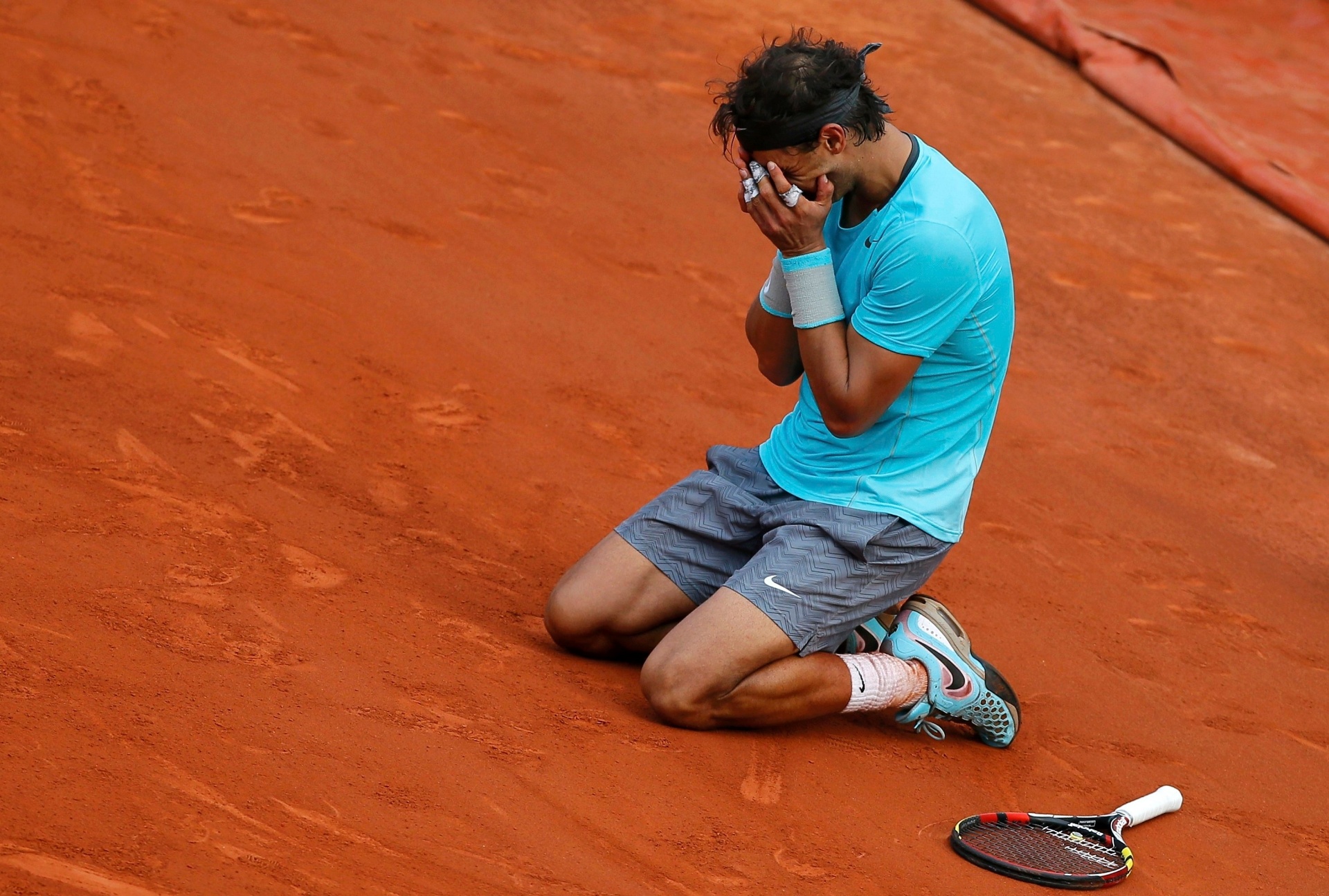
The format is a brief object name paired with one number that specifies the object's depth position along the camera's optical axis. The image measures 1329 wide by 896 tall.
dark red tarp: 15.33
